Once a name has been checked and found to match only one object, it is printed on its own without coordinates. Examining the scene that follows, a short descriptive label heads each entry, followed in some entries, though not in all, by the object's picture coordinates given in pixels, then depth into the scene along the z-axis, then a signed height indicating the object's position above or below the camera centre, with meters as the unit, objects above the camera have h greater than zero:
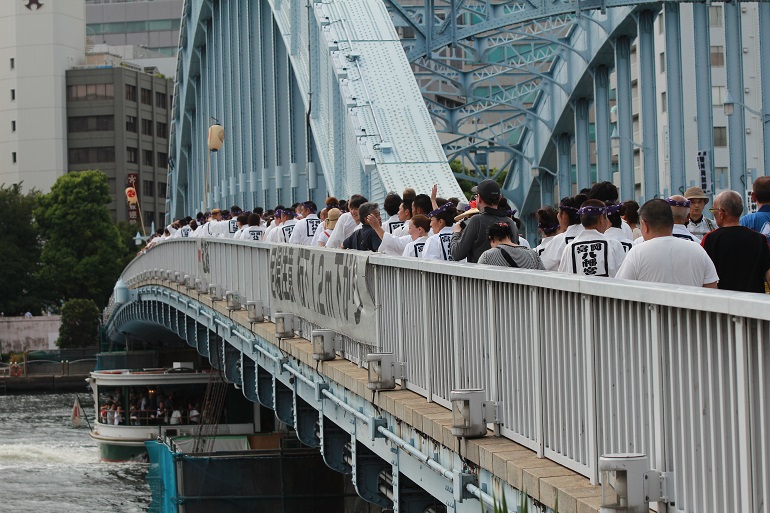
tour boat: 47.69 -3.64
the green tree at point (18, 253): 90.25 +2.85
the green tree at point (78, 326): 83.88 -1.62
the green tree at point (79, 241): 89.81 +3.44
